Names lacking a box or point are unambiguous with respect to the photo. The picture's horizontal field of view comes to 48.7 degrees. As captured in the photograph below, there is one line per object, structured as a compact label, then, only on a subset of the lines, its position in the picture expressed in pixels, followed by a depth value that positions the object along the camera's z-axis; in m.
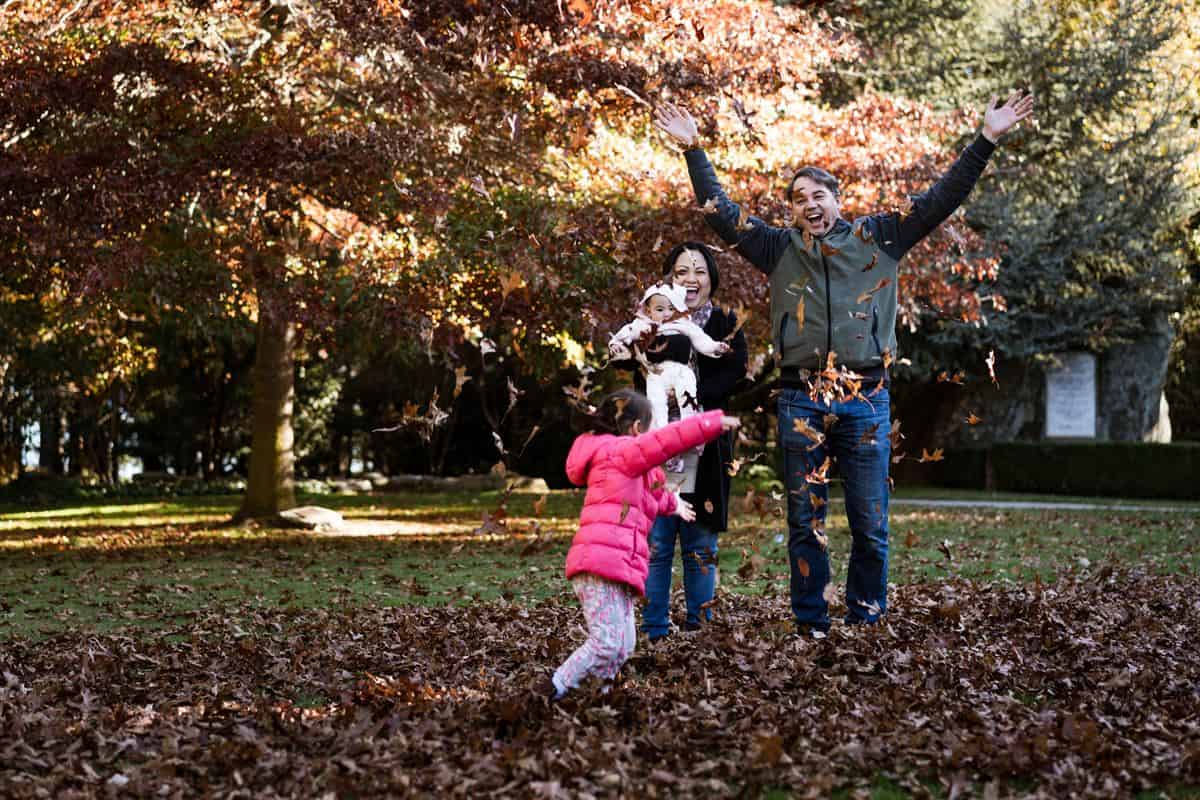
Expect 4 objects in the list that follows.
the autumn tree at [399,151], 10.73
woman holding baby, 5.98
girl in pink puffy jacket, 4.75
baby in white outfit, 5.87
